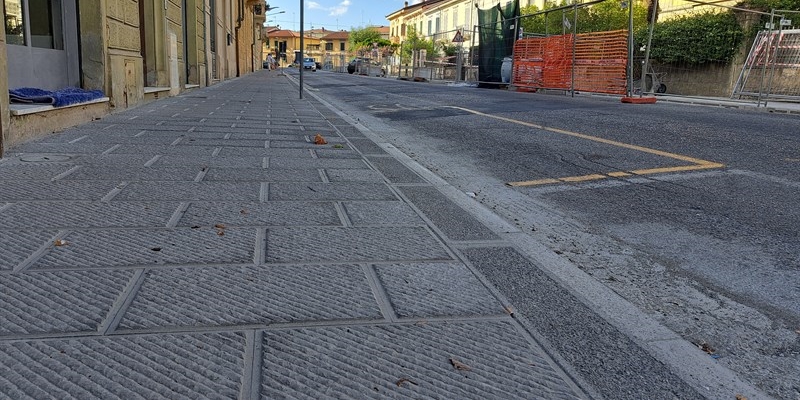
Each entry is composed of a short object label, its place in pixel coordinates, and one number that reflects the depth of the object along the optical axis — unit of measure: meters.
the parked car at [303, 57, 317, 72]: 71.56
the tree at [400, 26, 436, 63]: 57.93
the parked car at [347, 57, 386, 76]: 61.44
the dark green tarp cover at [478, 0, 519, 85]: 25.19
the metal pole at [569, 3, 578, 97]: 19.13
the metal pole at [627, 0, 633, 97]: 16.56
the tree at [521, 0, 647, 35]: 32.69
